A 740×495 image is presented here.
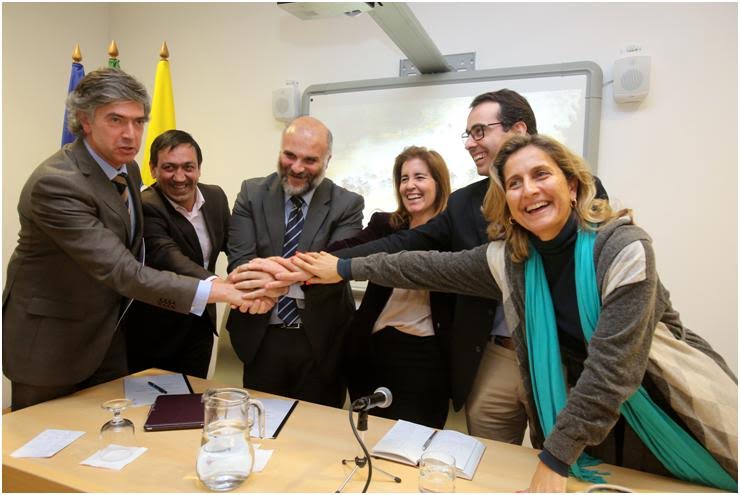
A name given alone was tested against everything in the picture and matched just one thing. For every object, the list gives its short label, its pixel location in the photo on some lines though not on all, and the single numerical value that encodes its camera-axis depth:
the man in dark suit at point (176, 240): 2.28
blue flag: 3.23
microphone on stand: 1.31
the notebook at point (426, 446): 1.34
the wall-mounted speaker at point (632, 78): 2.74
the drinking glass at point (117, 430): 1.39
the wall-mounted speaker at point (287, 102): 3.67
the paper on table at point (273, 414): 1.51
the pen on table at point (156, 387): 1.83
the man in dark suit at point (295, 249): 2.15
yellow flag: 3.54
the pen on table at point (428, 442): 1.42
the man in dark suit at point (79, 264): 1.67
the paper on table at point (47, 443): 1.31
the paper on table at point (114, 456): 1.27
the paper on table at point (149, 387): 1.74
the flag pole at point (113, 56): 2.98
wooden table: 1.21
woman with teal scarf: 1.15
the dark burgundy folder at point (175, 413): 1.51
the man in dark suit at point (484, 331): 1.80
